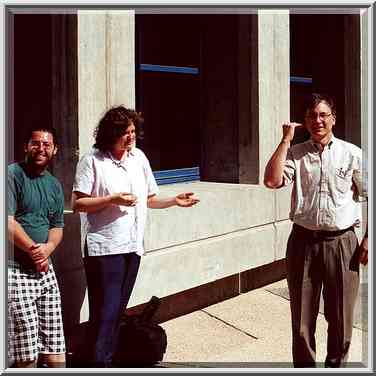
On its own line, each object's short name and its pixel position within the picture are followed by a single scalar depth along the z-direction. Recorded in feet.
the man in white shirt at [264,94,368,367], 15.53
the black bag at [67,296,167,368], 17.34
